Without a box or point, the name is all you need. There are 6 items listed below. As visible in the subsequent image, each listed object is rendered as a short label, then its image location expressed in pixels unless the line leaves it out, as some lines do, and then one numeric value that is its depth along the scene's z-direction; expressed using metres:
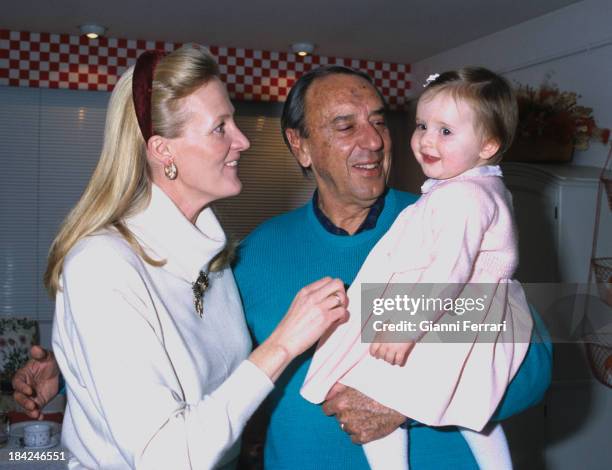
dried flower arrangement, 3.47
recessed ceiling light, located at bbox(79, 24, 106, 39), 4.77
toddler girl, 1.31
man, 1.46
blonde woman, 1.09
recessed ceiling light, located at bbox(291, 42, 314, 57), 5.17
